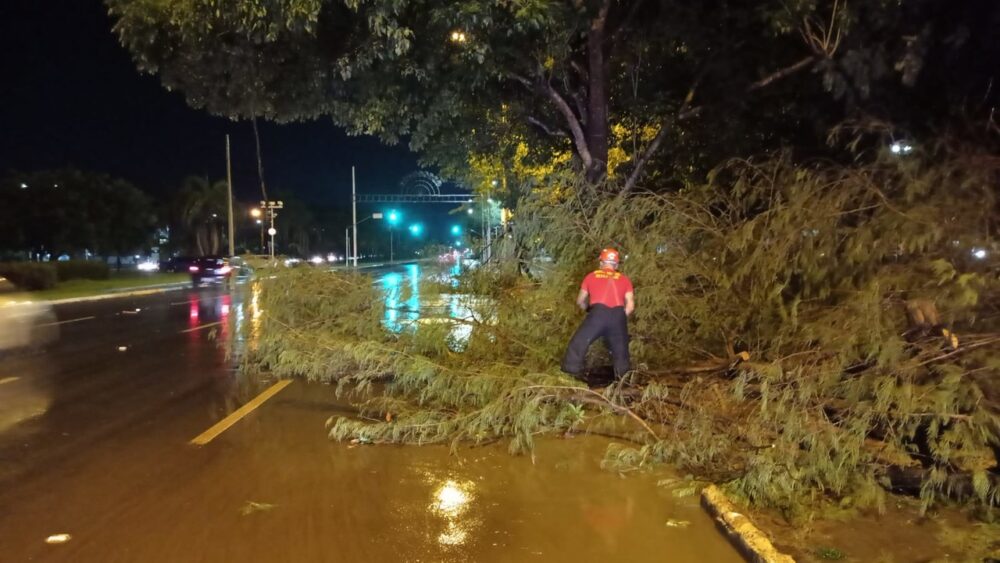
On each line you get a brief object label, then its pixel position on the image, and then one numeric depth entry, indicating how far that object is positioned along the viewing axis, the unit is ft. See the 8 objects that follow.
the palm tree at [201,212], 189.06
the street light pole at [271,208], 119.24
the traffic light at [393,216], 145.89
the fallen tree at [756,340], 17.66
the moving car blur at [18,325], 47.57
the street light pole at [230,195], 129.47
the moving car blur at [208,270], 127.03
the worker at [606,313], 24.40
